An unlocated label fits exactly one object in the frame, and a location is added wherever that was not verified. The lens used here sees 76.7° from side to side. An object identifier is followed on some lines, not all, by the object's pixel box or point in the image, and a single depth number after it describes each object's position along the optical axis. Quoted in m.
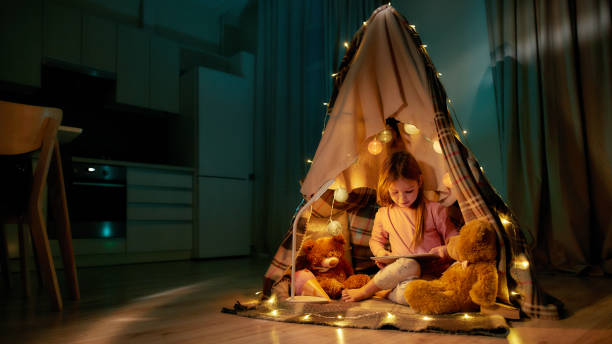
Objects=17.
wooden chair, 1.59
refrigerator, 3.74
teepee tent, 1.42
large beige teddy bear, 1.34
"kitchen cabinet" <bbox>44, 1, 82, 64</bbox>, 3.23
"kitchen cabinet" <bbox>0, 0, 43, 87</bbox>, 3.04
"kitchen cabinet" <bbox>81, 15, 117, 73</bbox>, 3.40
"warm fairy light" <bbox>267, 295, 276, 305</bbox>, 1.63
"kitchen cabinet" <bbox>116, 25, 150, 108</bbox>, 3.58
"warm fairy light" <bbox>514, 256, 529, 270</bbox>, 1.38
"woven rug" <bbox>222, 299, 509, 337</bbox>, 1.19
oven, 3.10
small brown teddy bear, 1.80
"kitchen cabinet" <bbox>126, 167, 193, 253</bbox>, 3.38
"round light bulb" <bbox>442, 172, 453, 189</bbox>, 1.85
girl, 1.65
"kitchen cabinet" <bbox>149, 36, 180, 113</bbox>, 3.77
